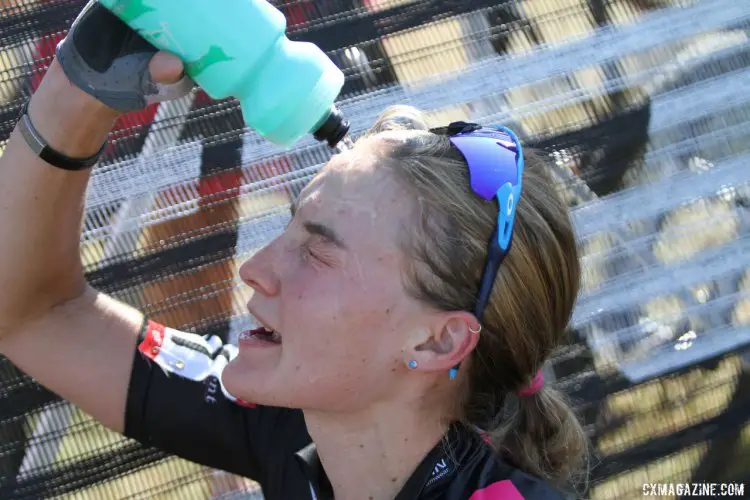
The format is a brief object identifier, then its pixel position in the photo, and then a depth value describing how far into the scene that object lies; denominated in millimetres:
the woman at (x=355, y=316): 1768
